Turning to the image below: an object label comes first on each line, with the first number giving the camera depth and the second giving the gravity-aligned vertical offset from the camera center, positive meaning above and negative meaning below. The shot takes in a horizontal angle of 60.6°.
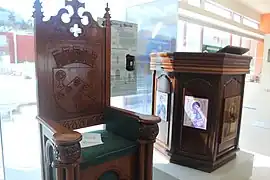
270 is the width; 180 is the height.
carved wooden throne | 1.54 -0.31
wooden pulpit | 1.96 -0.35
